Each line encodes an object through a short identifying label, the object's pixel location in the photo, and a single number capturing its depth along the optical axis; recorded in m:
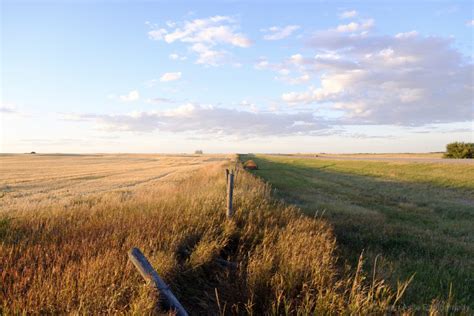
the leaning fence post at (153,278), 3.83
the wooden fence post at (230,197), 7.57
